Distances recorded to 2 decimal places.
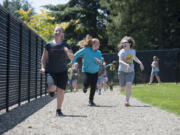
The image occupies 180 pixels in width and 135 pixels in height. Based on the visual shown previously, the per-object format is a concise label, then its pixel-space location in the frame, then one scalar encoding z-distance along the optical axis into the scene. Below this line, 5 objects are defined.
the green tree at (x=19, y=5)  73.40
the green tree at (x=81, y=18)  37.38
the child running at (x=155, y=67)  21.09
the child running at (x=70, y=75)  19.11
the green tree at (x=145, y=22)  31.02
